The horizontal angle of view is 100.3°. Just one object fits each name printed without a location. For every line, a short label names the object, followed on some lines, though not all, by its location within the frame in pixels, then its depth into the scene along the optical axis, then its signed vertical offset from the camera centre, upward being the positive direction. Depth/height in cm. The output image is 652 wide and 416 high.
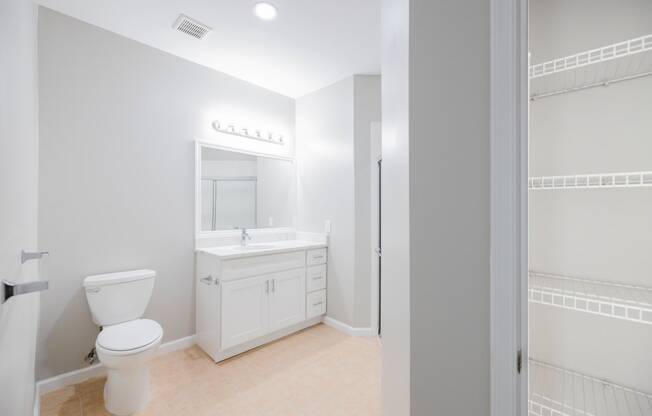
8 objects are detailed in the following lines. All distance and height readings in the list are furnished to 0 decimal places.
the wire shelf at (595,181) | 89 +11
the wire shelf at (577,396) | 97 -70
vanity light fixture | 282 +85
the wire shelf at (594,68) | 96 +54
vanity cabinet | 229 -82
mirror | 276 +20
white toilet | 165 -83
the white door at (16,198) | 70 +3
